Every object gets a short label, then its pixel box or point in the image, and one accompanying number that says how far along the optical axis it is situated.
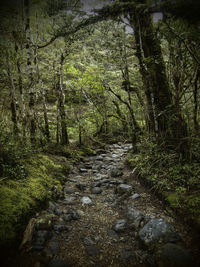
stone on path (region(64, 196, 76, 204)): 4.47
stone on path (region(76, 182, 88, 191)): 5.46
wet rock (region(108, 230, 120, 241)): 3.06
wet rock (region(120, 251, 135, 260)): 2.57
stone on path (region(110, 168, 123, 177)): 6.39
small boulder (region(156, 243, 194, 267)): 2.13
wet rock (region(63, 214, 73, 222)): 3.57
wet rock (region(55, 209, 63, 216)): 3.71
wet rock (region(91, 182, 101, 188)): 5.62
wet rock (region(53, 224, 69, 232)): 3.18
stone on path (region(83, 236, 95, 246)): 2.94
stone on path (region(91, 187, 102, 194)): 5.14
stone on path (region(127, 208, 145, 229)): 3.25
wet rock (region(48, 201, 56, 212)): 3.75
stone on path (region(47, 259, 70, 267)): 2.39
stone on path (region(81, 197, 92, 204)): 4.54
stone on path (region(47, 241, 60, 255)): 2.63
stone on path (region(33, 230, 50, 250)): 2.62
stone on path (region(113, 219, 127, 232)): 3.26
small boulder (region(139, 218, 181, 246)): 2.60
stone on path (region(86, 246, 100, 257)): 2.70
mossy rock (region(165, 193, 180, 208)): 3.24
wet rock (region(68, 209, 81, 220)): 3.70
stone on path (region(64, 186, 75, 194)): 5.05
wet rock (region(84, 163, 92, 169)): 7.92
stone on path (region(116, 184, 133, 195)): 4.66
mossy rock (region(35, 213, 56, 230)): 2.96
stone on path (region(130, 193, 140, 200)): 4.28
